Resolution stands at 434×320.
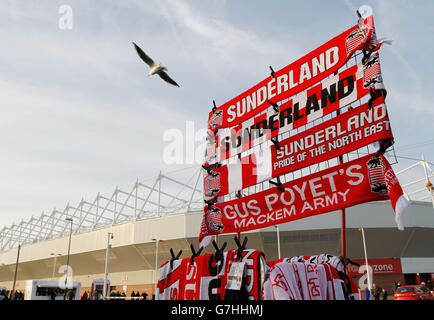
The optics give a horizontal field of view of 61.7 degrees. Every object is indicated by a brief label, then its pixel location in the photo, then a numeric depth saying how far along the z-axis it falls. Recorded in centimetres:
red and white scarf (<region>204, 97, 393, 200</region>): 646
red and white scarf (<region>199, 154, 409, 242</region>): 611
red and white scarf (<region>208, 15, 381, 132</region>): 715
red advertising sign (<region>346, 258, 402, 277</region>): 4578
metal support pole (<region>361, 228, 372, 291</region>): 3862
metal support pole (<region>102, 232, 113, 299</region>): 3528
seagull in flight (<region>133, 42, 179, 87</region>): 870
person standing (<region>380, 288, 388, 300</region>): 3052
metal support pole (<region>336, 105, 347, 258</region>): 578
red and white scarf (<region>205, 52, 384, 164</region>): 684
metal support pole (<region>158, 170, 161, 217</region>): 5432
